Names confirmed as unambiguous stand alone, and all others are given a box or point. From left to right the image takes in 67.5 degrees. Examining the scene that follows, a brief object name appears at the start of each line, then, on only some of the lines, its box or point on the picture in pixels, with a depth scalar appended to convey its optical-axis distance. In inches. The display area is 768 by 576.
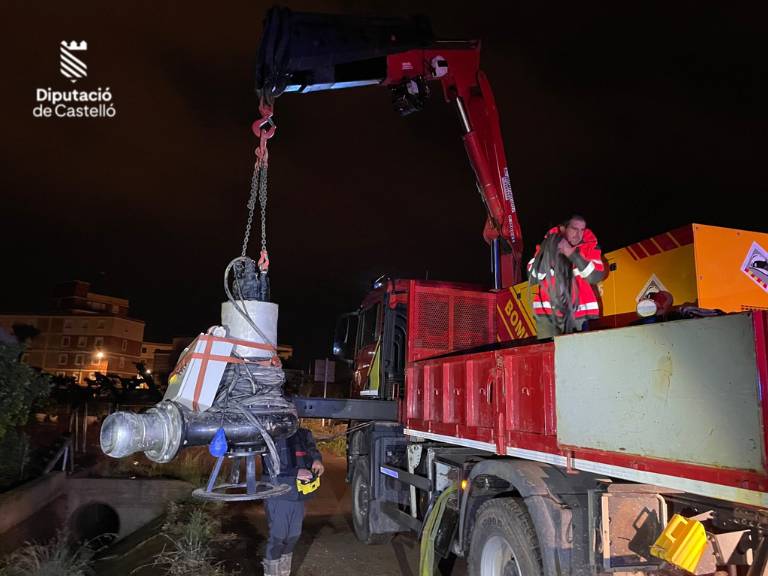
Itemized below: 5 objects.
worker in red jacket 188.2
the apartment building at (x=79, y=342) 2042.3
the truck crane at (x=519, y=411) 94.3
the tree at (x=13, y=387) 319.6
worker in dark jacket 194.2
